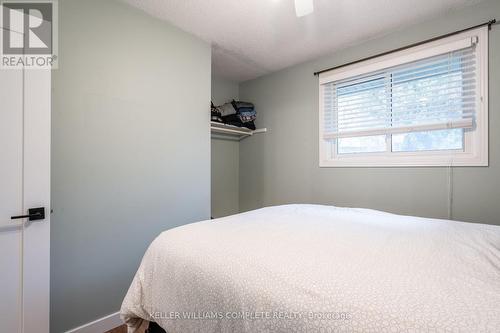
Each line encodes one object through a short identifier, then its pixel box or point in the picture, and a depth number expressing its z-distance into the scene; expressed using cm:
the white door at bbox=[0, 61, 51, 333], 115
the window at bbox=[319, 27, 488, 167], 165
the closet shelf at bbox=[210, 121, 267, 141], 257
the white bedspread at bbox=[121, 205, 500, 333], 54
